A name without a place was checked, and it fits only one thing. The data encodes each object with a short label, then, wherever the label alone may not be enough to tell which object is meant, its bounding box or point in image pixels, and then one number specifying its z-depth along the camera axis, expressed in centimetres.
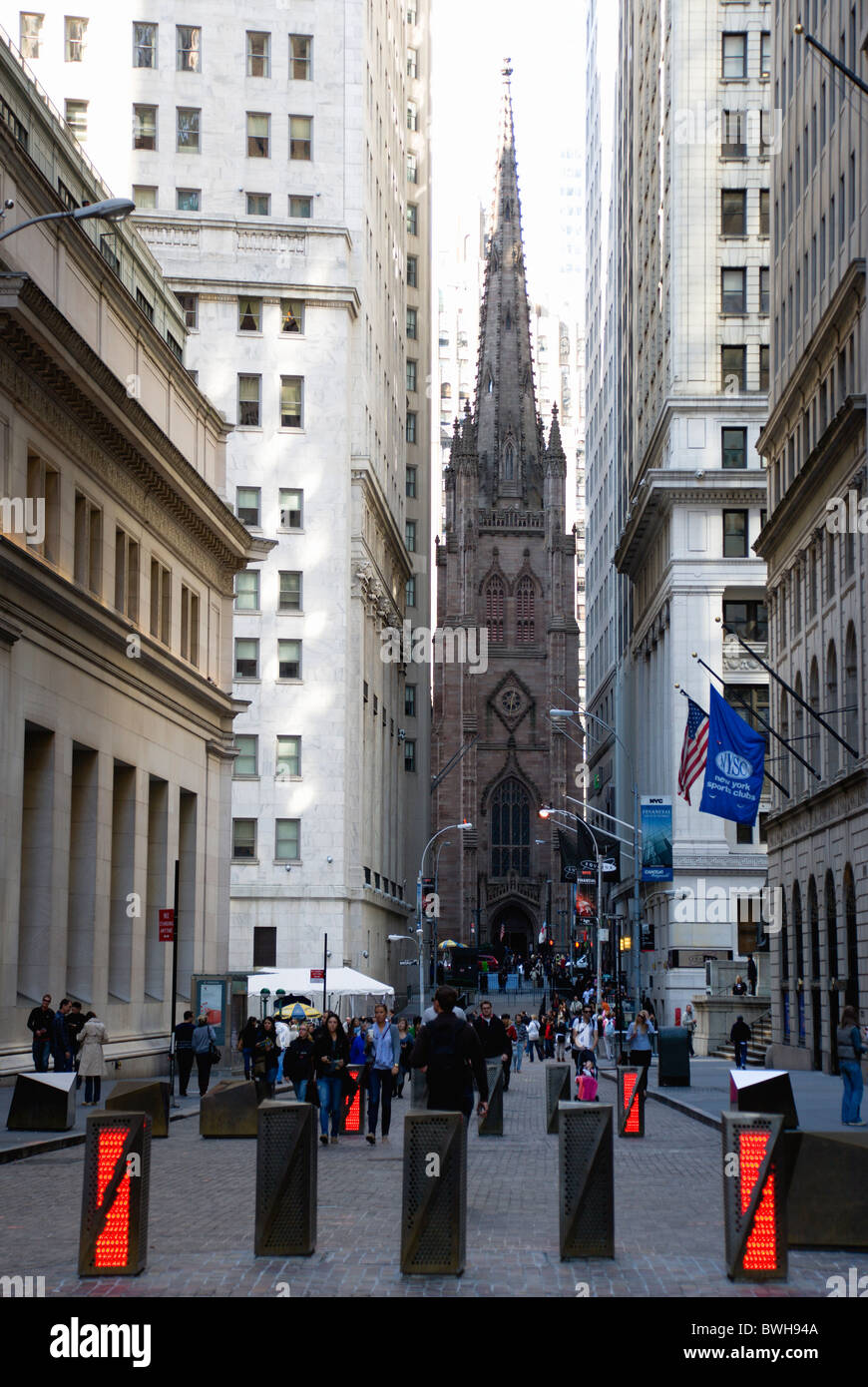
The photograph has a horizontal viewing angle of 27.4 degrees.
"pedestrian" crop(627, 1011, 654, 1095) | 3769
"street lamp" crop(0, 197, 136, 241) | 2060
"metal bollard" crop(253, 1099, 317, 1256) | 1240
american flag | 4500
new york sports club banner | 3956
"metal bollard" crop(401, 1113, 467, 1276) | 1197
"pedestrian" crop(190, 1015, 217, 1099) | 3478
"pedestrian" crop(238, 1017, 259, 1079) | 3688
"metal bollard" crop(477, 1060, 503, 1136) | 2744
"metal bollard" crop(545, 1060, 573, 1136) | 2780
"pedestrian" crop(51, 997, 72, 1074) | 3081
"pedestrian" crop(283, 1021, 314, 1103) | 2530
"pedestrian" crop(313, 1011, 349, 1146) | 2455
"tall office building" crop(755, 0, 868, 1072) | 3997
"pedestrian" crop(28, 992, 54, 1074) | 3005
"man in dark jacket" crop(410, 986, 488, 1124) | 1639
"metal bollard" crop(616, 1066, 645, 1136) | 2648
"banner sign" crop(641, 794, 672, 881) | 6050
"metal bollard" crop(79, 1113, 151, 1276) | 1163
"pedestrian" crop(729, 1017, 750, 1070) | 4266
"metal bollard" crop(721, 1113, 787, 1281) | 1164
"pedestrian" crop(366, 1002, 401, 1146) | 2570
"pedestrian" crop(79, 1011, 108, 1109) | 2978
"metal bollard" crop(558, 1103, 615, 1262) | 1241
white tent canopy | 4959
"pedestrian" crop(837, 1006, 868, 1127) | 2712
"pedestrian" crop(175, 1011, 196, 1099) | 3556
